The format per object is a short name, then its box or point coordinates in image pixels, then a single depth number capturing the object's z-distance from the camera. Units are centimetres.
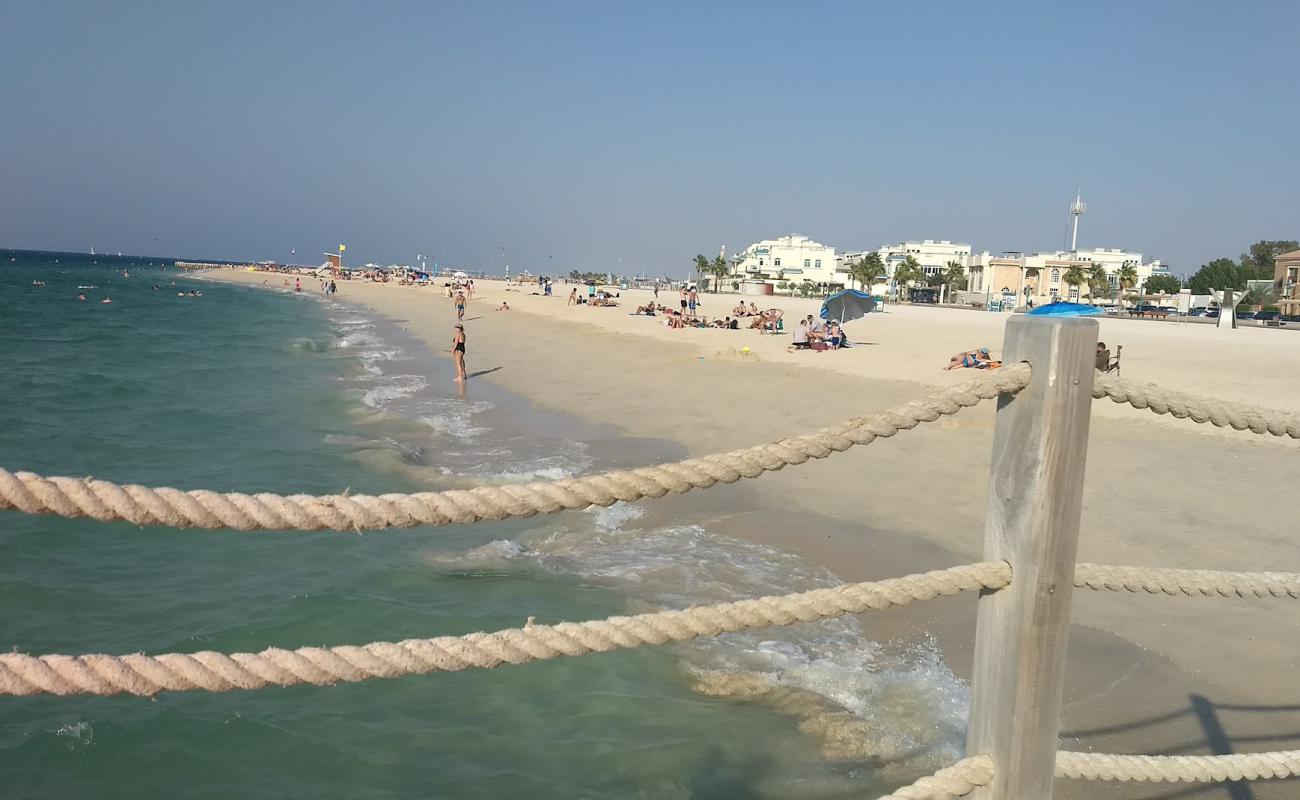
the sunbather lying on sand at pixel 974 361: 1750
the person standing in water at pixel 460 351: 1845
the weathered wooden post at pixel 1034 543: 152
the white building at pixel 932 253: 10658
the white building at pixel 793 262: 11269
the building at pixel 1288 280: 6224
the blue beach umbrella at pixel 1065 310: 2009
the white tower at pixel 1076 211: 9531
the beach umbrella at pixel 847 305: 2512
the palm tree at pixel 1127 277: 7767
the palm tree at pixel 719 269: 10099
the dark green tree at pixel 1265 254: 8012
